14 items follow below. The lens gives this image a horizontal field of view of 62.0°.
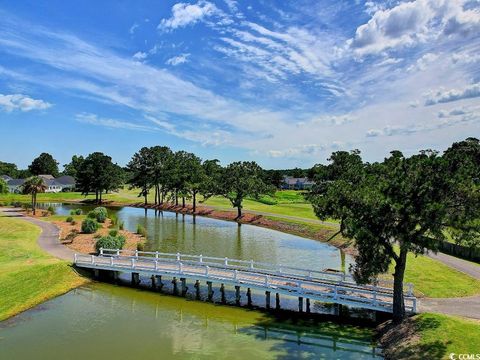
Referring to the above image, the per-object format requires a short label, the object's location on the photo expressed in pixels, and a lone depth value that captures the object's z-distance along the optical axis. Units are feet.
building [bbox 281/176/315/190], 583.17
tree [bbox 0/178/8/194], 312.25
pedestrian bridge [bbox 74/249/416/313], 85.66
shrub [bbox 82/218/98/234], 177.06
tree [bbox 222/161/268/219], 256.32
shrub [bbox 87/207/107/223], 209.97
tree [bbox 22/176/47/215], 249.53
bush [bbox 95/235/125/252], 127.85
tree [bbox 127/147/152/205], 335.22
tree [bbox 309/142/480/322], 70.54
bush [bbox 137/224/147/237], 186.78
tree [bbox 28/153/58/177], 628.69
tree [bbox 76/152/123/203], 349.74
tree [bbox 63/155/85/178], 633.69
